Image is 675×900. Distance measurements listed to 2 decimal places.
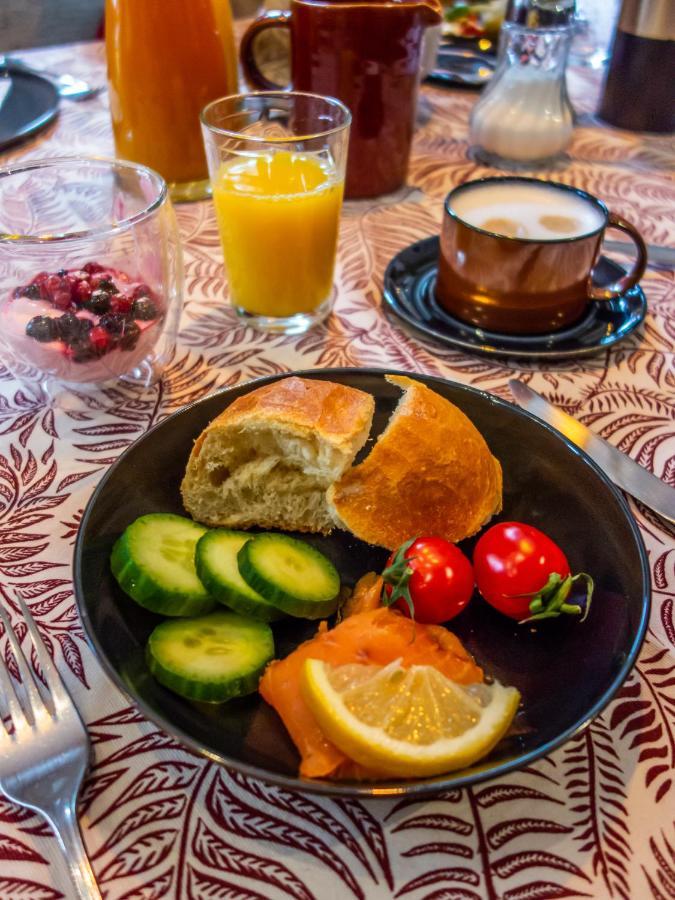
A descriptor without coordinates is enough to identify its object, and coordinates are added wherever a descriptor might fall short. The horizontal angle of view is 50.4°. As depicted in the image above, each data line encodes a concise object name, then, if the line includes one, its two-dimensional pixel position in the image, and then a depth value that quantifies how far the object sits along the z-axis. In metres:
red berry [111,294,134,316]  0.32
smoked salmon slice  0.19
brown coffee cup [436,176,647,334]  0.35
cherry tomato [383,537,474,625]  0.22
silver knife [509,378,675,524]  0.29
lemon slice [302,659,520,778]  0.18
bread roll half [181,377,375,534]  0.27
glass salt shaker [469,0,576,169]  0.48
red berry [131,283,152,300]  0.33
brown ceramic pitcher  0.42
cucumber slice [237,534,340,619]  0.22
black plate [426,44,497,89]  0.67
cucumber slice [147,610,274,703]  0.20
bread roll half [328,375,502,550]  0.26
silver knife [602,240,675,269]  0.44
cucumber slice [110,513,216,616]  0.22
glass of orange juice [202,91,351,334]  0.36
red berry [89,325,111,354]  0.32
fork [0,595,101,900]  0.18
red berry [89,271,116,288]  0.32
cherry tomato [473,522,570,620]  0.23
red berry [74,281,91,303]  0.31
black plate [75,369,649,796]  0.19
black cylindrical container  0.52
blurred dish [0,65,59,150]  0.54
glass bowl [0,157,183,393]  0.31
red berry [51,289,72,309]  0.31
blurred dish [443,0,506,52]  0.72
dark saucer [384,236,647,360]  0.36
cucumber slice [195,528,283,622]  0.22
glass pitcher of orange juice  0.42
